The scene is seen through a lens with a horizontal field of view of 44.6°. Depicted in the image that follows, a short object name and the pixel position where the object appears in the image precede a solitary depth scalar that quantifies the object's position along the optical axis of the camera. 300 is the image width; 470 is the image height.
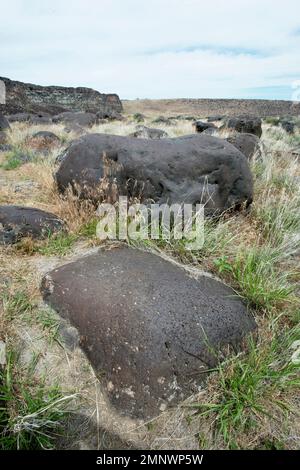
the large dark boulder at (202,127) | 12.62
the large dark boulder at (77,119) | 15.35
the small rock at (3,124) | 11.25
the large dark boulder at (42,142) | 8.38
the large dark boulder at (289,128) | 15.73
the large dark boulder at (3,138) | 9.43
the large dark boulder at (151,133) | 8.83
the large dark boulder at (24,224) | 3.28
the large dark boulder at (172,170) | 3.78
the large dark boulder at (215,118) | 22.44
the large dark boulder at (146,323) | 2.13
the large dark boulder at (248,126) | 10.39
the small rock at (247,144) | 6.03
